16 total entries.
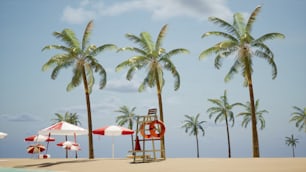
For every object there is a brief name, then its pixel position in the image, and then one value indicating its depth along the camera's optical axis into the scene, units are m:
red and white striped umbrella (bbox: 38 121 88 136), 23.78
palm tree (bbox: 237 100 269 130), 57.75
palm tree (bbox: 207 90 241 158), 52.12
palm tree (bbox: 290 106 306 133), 59.06
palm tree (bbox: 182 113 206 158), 63.71
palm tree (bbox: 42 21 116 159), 29.66
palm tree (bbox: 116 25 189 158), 30.58
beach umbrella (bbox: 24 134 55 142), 35.00
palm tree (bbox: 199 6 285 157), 26.53
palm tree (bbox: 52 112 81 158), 63.39
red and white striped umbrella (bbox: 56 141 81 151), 38.00
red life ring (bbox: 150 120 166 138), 19.41
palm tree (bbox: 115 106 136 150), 63.38
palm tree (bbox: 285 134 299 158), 84.94
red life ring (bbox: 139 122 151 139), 19.52
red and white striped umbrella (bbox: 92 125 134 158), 24.70
